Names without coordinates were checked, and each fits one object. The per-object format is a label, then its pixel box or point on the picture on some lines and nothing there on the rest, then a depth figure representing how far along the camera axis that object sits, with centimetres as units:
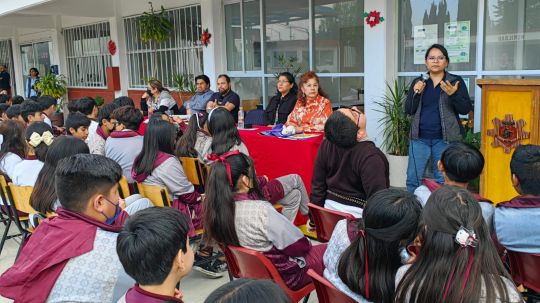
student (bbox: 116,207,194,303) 140
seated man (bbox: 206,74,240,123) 609
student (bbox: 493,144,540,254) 198
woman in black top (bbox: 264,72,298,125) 537
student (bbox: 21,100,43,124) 513
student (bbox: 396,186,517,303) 142
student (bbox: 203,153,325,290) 226
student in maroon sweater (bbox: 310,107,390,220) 270
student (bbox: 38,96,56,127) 539
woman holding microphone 380
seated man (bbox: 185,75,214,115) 653
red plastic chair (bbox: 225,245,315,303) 205
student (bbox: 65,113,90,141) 430
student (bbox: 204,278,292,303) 96
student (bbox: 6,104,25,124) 533
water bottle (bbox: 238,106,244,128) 511
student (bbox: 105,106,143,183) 368
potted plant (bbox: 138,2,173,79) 848
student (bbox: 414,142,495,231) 229
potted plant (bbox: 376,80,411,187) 505
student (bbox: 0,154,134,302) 167
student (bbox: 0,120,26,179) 388
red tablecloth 398
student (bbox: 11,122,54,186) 346
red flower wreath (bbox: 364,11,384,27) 540
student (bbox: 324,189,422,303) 158
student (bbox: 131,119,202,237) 321
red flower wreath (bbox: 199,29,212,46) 780
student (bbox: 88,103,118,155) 434
